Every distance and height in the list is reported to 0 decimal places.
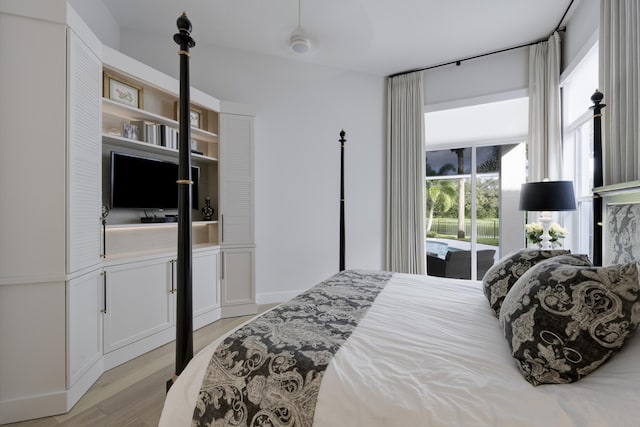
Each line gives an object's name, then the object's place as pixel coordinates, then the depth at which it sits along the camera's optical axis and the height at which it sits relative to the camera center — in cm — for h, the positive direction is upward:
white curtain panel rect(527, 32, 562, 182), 312 +113
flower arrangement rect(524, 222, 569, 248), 276 -17
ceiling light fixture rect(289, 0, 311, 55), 279 +165
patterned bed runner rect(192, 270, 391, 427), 90 -51
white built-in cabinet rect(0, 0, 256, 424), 167 -13
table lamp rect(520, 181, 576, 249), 236 +15
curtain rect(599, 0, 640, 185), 161 +74
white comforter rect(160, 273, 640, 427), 74 -49
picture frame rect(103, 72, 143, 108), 239 +104
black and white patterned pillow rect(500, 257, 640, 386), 86 -33
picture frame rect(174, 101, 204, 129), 312 +106
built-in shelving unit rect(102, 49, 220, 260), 245 +77
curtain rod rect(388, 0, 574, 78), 294 +195
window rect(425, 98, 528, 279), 417 +46
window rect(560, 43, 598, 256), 274 +72
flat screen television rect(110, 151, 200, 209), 254 +29
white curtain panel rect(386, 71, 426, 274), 397 +53
